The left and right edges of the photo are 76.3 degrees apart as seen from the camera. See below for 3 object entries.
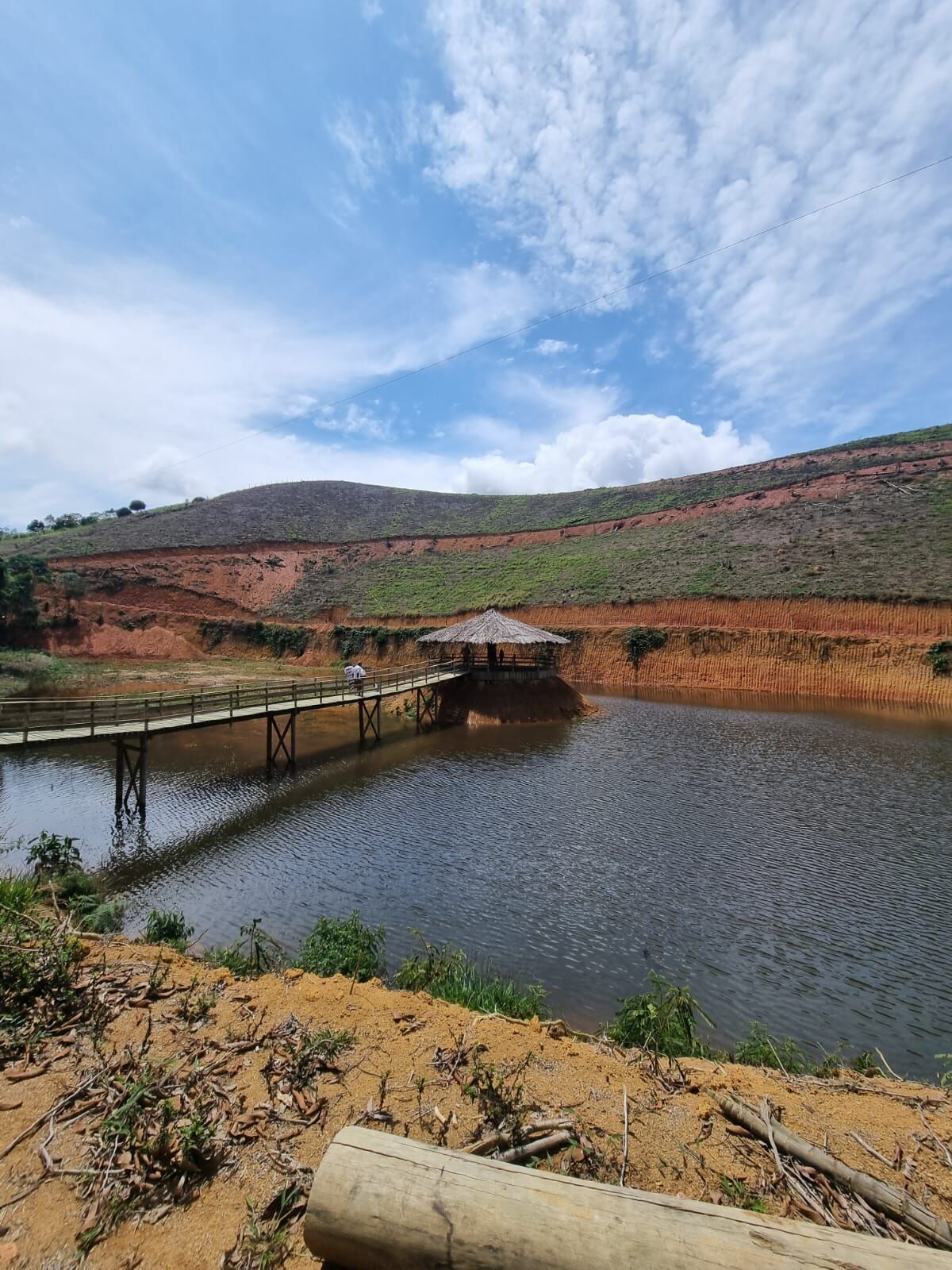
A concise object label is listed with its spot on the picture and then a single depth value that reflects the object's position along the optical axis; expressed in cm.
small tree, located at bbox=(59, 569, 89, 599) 4950
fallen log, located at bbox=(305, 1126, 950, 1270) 252
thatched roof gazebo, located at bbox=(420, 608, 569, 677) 2670
